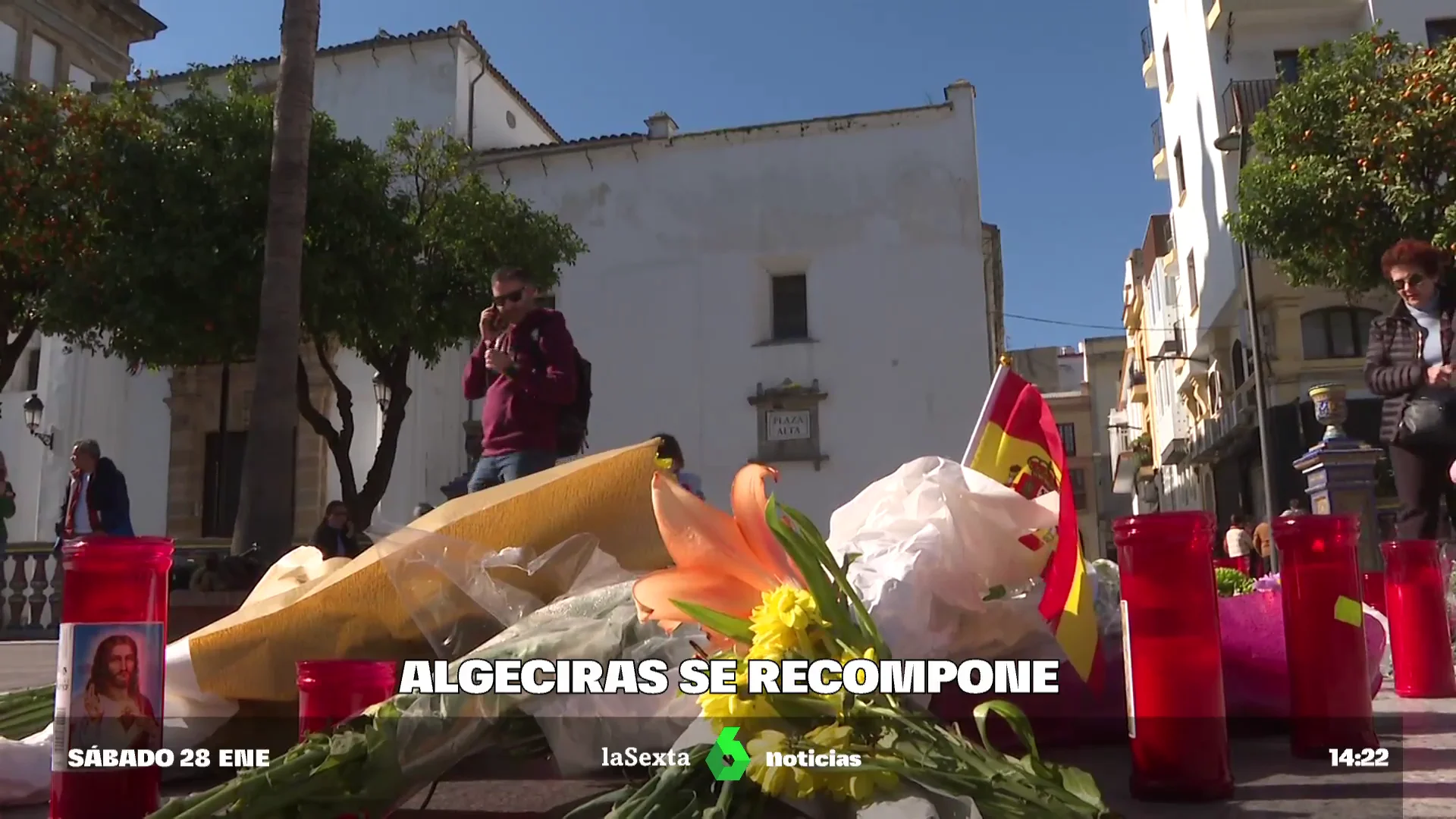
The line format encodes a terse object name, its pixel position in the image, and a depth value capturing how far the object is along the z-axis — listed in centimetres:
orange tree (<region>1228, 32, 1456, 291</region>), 1220
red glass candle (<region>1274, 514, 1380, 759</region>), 191
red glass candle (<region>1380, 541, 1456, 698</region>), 285
